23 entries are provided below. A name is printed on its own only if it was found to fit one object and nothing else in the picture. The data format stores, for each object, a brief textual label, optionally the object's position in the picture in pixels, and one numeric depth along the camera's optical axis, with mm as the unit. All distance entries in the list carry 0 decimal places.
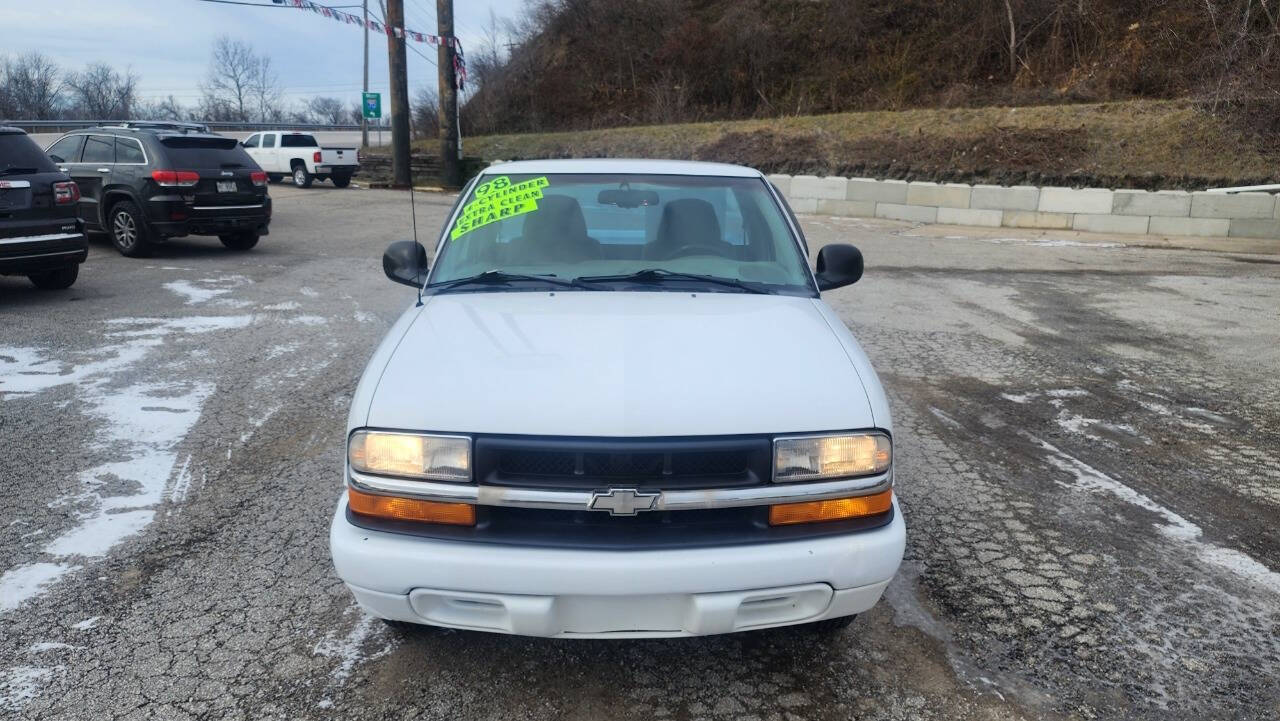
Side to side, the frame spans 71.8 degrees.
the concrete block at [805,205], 19047
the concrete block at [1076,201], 15562
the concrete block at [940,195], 16891
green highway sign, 29205
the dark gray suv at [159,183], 11305
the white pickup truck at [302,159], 26078
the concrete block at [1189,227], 14648
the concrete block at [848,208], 18288
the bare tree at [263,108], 74812
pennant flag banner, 18328
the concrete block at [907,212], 17391
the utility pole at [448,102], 22672
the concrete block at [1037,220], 16062
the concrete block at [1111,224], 15281
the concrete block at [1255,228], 14359
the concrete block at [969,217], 16625
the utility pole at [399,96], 21375
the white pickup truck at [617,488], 2449
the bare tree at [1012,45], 22547
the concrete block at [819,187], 18609
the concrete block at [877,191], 17719
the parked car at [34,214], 8172
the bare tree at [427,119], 36719
